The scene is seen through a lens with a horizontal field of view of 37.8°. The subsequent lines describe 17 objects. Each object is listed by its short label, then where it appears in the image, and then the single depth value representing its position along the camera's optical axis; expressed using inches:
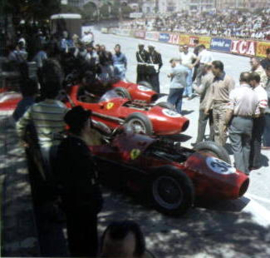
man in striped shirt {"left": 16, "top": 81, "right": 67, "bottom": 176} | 177.9
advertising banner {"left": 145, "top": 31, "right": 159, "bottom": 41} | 1499.6
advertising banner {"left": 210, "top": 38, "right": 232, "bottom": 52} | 1049.5
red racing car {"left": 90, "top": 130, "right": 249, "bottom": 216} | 199.0
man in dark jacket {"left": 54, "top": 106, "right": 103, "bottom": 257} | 130.8
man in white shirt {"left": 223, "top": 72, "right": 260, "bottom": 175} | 237.0
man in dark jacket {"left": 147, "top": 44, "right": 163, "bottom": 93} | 461.7
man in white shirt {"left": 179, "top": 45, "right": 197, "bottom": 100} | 471.8
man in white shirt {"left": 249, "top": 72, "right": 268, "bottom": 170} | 249.8
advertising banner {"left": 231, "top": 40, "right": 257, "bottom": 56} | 946.7
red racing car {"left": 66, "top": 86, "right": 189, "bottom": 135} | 302.2
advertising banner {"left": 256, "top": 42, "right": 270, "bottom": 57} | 890.4
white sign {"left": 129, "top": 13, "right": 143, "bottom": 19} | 3214.1
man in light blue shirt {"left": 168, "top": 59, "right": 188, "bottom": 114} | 362.0
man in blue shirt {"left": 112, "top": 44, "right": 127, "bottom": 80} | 518.0
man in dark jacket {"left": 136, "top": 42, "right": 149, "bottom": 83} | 464.0
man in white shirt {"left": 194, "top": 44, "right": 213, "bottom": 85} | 487.2
